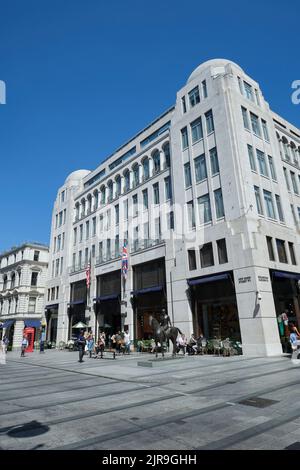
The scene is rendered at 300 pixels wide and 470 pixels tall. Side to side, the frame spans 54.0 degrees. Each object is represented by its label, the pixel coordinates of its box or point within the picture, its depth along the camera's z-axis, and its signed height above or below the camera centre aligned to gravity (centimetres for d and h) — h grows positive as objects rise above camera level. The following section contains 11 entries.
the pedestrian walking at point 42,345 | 3419 -94
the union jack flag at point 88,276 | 3766 +713
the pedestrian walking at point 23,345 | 3006 -77
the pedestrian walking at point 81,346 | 2170 -80
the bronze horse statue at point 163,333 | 1981 -13
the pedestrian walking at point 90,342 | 2725 -69
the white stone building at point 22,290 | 5378 +880
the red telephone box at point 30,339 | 3725 -25
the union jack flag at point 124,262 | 3225 +739
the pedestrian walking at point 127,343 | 2680 -89
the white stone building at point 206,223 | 2245 +993
